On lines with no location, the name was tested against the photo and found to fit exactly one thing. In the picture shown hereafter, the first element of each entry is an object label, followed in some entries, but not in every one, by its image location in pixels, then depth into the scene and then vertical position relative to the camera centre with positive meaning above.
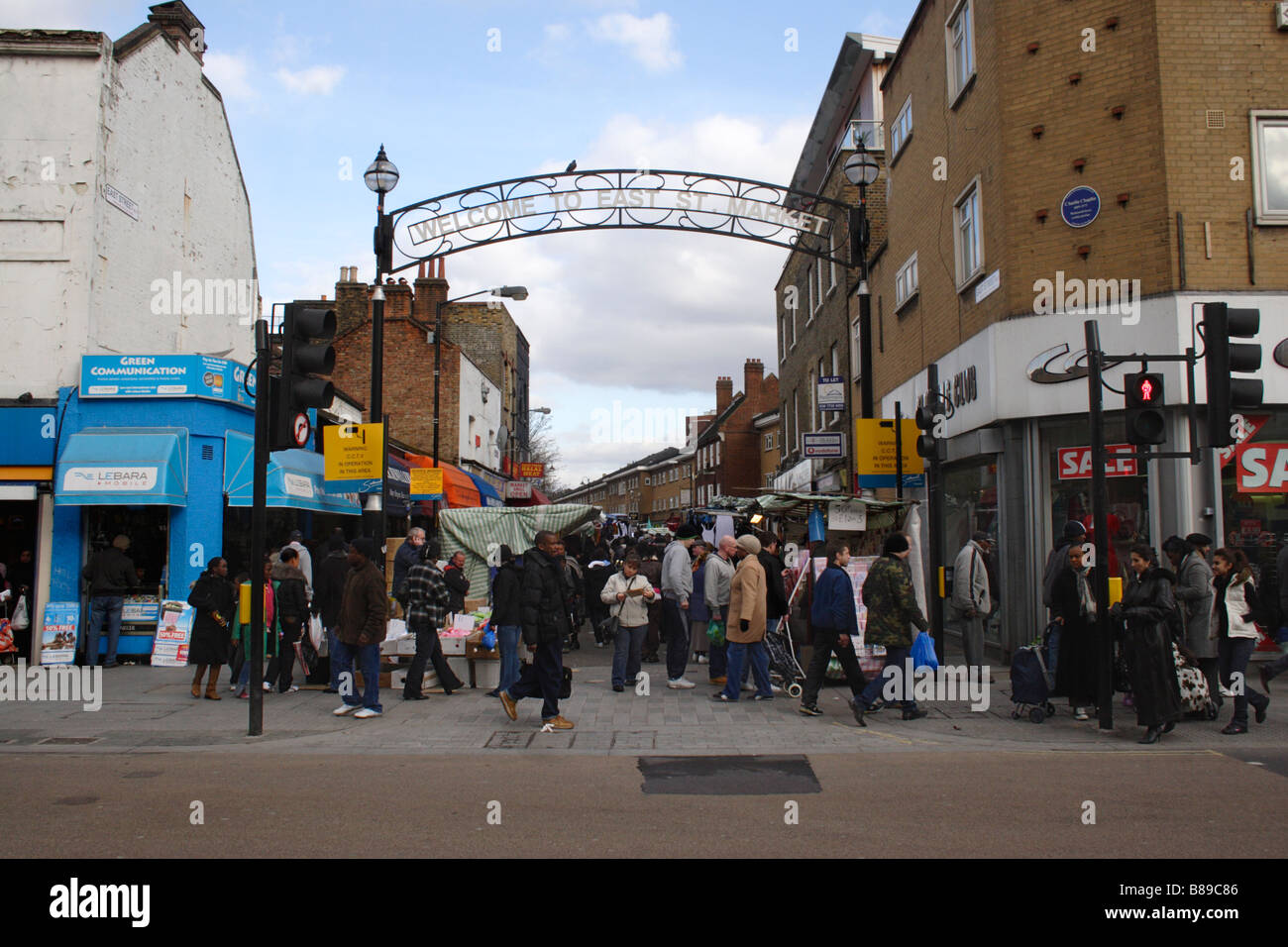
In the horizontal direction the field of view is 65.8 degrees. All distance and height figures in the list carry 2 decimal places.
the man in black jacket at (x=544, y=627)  9.11 -0.65
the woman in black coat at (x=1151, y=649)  8.57 -0.82
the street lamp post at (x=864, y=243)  13.89 +4.71
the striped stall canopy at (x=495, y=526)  17.17 +0.51
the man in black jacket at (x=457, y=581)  11.60 -0.30
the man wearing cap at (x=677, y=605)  12.56 -0.65
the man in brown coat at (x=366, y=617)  10.12 -0.62
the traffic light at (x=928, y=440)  11.72 +1.37
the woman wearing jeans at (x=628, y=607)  11.63 -0.60
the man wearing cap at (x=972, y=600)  11.63 -0.53
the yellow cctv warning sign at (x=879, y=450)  14.45 +1.54
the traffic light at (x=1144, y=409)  8.73 +1.31
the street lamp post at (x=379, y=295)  12.84 +3.56
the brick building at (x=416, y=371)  33.34 +6.32
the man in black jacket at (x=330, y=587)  11.73 -0.37
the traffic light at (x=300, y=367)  8.96 +1.72
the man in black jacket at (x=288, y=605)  11.74 -0.58
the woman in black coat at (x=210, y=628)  11.38 -0.82
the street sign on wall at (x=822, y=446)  17.16 +1.90
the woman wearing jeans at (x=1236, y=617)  9.17 -0.57
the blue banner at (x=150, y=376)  15.11 +2.73
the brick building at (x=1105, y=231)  12.28 +4.18
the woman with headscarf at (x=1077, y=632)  9.41 -0.72
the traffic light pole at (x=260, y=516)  9.05 +0.37
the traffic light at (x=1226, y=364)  8.85 +1.71
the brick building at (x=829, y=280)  23.08 +7.77
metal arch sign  15.31 +5.42
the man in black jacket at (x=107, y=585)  13.64 -0.40
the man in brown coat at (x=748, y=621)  10.72 -0.71
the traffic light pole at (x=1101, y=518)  8.88 +0.33
